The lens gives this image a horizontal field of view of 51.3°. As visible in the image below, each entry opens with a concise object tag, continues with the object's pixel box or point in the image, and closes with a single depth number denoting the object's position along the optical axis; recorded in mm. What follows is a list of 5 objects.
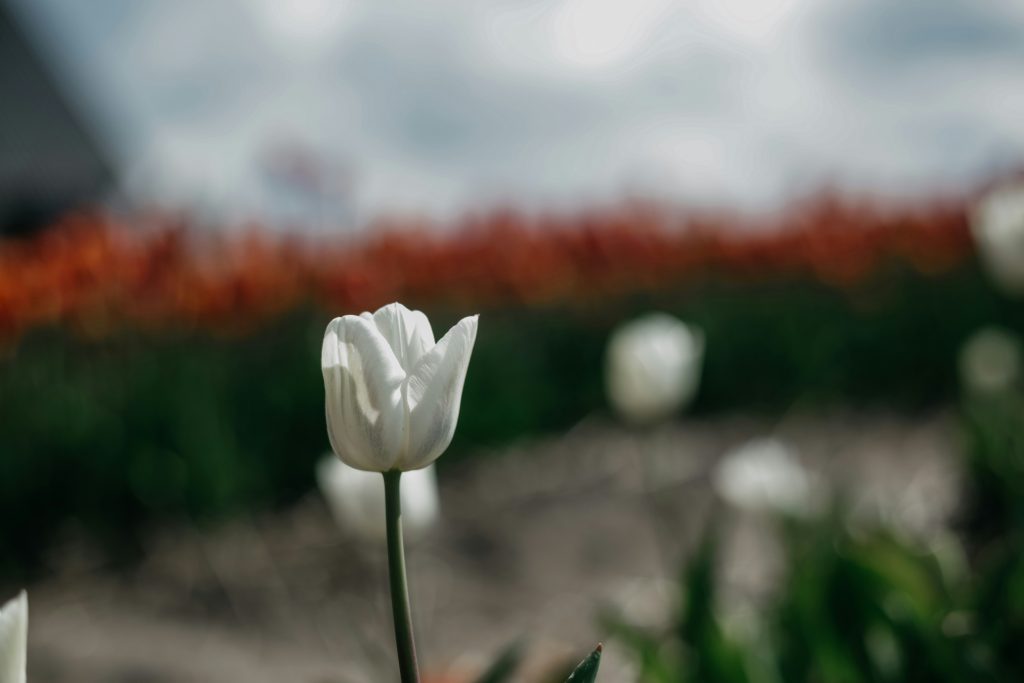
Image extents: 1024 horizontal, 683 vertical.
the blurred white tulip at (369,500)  1666
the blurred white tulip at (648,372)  2439
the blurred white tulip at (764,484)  2424
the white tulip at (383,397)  783
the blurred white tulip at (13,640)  686
